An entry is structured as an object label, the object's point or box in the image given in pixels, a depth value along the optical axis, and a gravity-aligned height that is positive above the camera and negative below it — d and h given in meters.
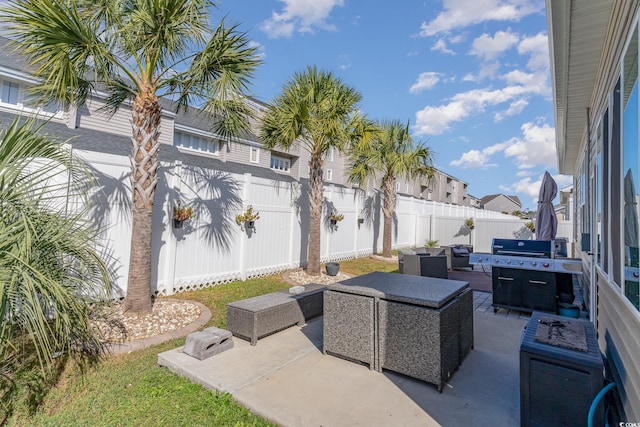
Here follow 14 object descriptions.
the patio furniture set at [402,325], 3.00 -1.02
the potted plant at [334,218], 10.91 +0.28
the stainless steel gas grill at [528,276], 5.24 -0.76
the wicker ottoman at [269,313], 4.10 -1.27
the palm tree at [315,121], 7.76 +2.66
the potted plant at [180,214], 6.26 +0.13
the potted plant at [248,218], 7.64 +0.11
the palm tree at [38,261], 2.25 -0.40
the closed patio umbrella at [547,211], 8.02 +0.60
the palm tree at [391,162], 11.76 +2.61
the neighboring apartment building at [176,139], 9.75 +3.79
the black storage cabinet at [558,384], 2.16 -1.08
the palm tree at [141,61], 4.11 +2.39
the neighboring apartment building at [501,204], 59.66 +5.56
